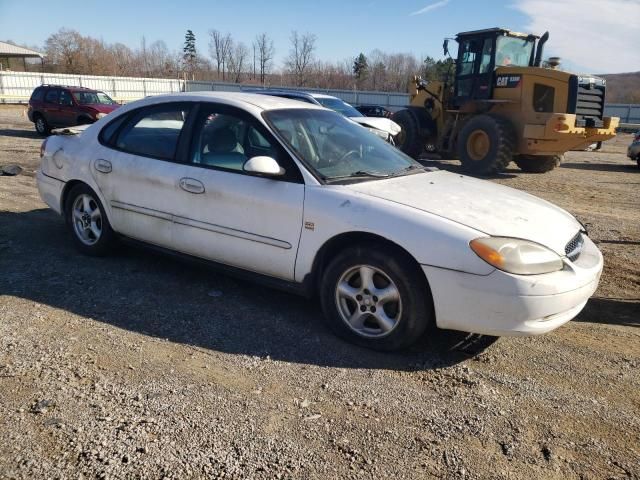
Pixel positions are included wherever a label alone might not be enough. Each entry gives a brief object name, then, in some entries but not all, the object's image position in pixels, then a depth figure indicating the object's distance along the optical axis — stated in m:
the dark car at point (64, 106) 17.31
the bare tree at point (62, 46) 66.81
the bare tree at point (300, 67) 79.75
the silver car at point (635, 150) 15.25
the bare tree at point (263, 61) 84.56
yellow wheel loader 11.80
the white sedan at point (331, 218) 3.21
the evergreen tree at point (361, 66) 80.35
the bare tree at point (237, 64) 87.00
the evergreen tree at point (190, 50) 91.06
